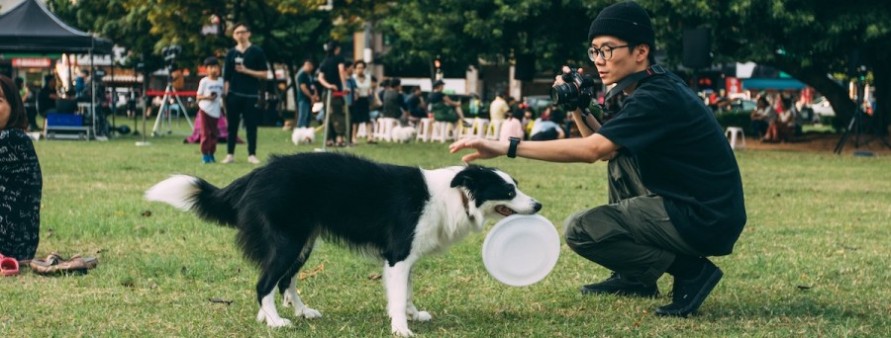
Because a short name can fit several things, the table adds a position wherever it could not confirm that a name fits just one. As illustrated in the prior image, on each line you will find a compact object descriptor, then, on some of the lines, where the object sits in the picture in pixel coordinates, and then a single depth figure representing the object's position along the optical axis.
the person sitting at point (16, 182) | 7.15
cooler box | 25.69
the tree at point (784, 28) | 23.70
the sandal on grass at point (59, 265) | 6.95
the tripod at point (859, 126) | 25.84
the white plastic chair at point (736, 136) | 29.58
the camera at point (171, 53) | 24.67
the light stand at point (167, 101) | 24.58
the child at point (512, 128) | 24.53
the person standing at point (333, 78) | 21.20
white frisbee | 5.64
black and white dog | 5.45
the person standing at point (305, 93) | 23.41
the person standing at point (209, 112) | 16.92
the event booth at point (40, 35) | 23.88
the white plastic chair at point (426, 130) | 29.42
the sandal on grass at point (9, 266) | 6.96
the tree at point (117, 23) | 50.41
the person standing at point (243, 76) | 15.71
